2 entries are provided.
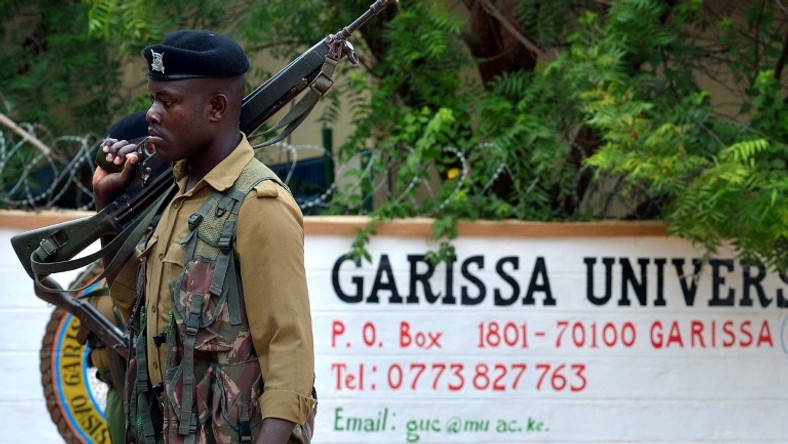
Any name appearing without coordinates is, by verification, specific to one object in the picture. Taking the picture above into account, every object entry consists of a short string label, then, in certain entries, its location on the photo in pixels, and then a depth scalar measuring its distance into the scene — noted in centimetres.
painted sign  1169
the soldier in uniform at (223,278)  542
